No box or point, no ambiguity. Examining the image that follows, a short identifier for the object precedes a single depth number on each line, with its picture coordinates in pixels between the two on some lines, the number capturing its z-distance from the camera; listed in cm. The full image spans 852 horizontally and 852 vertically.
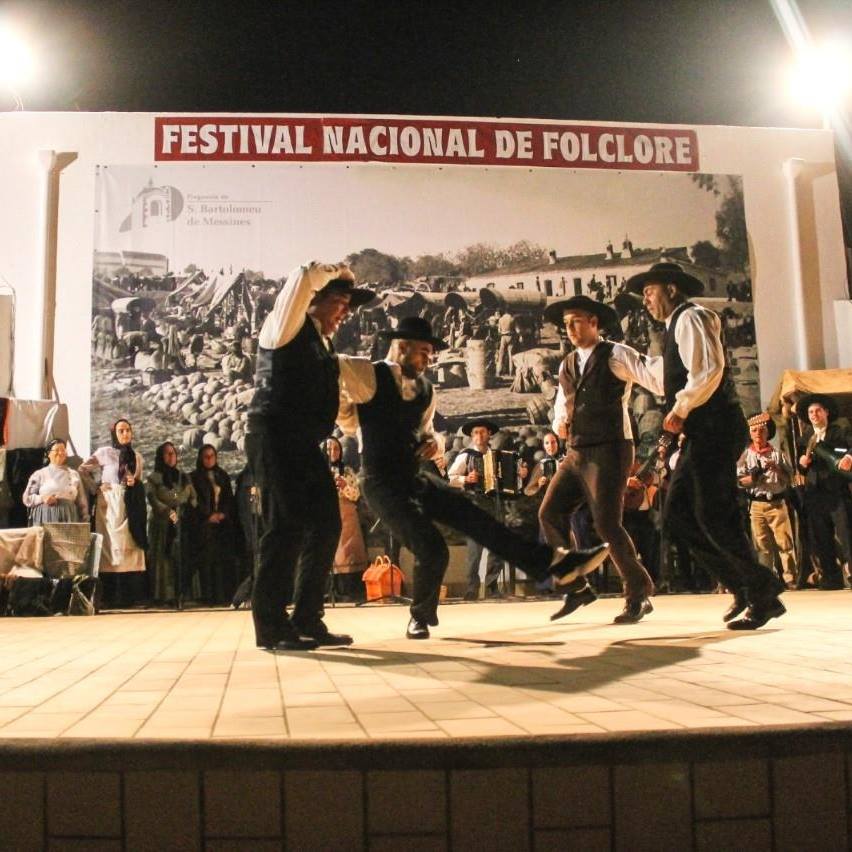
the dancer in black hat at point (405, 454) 462
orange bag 976
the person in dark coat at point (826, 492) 973
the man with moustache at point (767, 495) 989
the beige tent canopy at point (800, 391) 1073
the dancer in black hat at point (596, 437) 532
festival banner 1120
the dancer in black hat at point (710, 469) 459
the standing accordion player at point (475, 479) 964
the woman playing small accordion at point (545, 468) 969
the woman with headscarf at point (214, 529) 977
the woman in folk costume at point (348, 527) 980
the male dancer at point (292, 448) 411
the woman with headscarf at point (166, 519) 962
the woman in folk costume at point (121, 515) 951
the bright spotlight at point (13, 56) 1063
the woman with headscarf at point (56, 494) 894
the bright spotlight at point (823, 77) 1151
